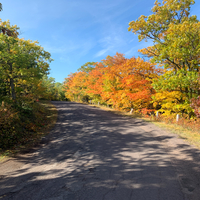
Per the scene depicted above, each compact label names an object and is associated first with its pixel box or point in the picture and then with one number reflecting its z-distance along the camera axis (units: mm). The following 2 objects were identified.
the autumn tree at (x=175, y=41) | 9906
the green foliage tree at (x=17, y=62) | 9023
